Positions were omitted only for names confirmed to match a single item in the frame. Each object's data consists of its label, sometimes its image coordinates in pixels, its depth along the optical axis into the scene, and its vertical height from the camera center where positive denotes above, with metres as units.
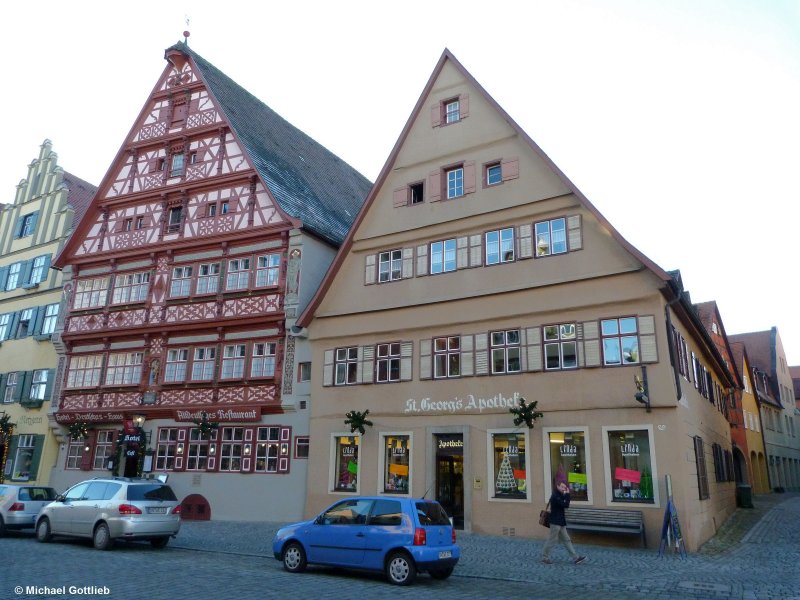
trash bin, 29.31 -0.46
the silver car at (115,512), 14.87 -0.87
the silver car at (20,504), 17.81 -0.86
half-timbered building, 23.69 +6.62
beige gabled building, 17.12 +3.87
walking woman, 13.68 -0.90
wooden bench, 15.83 -0.89
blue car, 11.29 -1.05
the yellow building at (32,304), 29.06 +7.82
